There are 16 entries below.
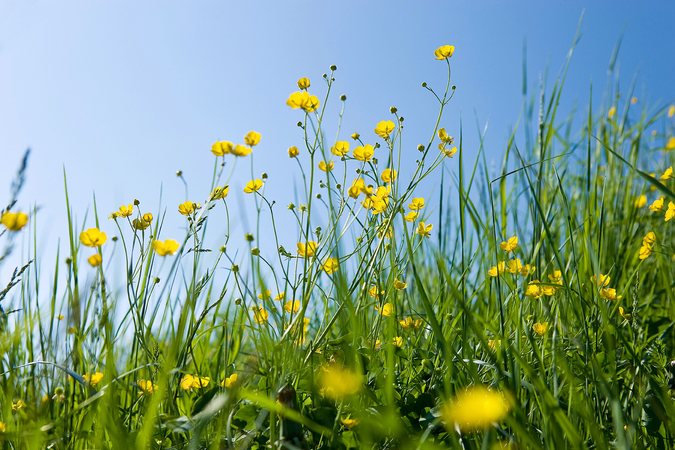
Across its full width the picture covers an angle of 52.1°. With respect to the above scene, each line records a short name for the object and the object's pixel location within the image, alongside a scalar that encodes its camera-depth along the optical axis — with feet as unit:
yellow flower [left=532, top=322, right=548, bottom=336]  2.25
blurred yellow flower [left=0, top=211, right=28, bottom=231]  1.77
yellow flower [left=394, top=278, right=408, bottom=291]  2.38
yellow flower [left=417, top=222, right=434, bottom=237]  2.61
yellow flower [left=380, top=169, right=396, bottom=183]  2.50
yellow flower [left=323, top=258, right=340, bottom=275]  2.28
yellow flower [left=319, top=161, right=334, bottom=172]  2.43
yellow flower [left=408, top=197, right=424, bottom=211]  2.67
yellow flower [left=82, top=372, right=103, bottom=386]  2.15
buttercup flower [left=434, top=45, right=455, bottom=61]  2.43
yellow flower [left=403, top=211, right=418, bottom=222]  2.52
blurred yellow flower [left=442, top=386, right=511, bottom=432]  1.59
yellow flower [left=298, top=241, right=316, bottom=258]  2.17
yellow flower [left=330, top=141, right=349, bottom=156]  2.47
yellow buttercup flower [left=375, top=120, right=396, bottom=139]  2.44
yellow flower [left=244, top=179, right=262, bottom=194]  2.39
